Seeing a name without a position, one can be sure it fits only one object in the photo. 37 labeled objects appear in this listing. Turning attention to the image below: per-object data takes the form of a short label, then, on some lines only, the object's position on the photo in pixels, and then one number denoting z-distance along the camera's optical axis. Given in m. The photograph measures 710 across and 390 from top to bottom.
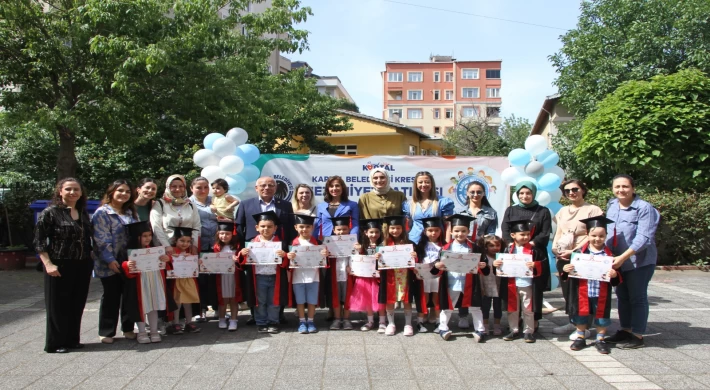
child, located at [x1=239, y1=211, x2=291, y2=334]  6.03
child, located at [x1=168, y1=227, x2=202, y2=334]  5.89
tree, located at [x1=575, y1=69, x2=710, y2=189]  11.70
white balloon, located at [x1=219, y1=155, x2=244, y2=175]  7.54
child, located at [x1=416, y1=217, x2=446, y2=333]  5.93
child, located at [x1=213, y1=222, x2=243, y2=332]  6.12
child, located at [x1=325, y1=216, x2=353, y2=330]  6.12
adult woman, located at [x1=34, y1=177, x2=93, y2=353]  5.22
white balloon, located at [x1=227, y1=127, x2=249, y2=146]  8.01
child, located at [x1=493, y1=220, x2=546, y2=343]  5.68
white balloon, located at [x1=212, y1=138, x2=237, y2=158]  7.70
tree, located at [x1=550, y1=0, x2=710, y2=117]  16.58
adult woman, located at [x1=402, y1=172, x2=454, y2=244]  6.25
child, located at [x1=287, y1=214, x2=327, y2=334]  6.07
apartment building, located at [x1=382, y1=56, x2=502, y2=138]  80.00
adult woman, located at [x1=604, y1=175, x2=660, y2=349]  5.36
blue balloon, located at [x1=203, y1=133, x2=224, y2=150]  7.84
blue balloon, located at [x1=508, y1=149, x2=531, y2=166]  7.66
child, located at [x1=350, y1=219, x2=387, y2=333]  6.04
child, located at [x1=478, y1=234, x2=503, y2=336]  5.86
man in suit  6.27
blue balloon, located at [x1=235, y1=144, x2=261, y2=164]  7.87
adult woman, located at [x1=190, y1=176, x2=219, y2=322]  6.23
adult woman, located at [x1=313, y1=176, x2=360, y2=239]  6.29
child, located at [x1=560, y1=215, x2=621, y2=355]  5.33
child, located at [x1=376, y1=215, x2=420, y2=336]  5.95
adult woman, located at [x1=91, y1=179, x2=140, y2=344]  5.46
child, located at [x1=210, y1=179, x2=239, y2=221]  6.66
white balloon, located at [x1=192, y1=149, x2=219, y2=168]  7.73
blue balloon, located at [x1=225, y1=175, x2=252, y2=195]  7.54
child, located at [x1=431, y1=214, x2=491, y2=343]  5.78
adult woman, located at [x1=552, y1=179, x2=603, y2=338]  5.85
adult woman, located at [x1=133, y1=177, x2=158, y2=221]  5.93
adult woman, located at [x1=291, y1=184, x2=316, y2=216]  6.32
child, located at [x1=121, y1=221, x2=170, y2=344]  5.56
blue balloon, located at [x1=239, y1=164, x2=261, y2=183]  7.81
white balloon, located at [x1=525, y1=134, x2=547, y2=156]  7.70
